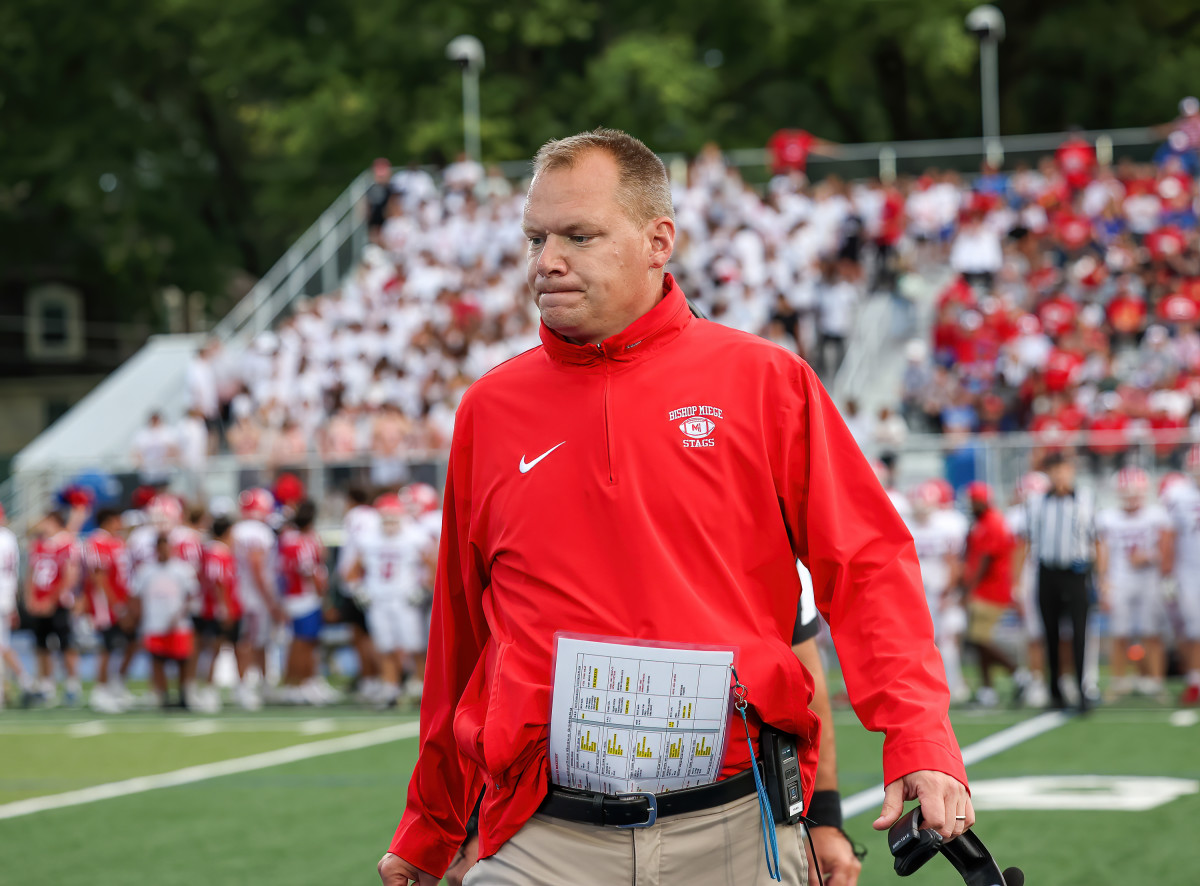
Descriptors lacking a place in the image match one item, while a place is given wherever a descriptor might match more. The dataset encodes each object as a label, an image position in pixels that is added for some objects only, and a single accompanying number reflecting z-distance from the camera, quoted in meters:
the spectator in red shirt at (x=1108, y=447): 16.86
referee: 13.99
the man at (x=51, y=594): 18.11
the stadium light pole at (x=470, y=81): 28.53
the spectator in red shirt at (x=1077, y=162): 24.31
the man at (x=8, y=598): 17.72
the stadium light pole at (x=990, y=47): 26.23
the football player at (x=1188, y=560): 15.00
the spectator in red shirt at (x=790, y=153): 26.16
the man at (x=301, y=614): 17.05
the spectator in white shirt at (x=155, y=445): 21.95
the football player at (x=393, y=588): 16.33
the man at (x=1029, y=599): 15.15
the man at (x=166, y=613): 17.05
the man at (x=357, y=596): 16.91
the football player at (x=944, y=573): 15.32
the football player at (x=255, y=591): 17.36
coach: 3.19
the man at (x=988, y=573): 15.02
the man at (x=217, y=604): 17.22
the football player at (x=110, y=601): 17.59
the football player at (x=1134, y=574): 15.51
